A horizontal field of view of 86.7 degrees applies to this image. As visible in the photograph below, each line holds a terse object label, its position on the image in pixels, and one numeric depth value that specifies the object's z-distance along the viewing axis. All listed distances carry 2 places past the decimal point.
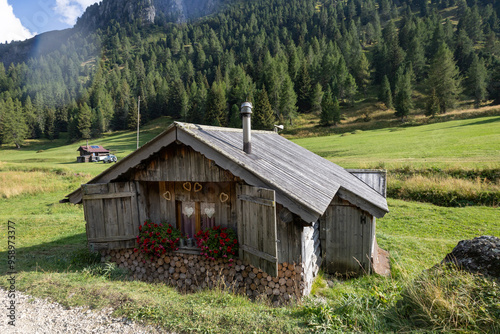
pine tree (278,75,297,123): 68.62
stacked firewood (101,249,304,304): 6.63
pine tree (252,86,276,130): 64.69
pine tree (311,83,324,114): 75.86
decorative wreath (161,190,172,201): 8.23
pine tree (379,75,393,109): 68.75
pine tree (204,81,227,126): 75.81
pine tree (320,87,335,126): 61.91
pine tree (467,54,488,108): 66.22
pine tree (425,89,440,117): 55.12
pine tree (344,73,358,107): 76.25
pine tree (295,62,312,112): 83.12
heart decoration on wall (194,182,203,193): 7.86
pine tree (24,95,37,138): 97.44
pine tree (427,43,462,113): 61.12
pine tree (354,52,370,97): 87.56
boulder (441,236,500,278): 4.81
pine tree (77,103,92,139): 85.94
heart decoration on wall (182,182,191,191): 7.96
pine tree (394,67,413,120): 56.81
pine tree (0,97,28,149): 80.06
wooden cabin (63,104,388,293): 6.26
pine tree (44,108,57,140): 94.19
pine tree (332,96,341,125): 61.56
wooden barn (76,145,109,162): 51.16
